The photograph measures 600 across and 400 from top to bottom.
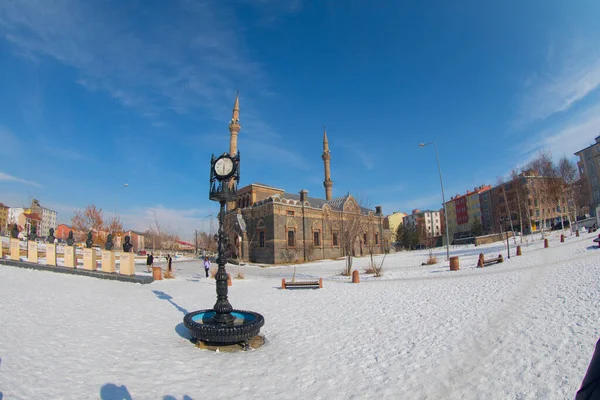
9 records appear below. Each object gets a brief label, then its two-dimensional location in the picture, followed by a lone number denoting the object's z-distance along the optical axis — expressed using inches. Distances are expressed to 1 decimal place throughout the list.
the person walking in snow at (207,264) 844.6
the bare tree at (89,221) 1594.7
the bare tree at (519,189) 1510.6
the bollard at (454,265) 703.1
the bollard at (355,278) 654.5
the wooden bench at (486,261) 724.7
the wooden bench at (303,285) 596.4
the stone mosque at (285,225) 1445.6
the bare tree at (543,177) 1409.9
